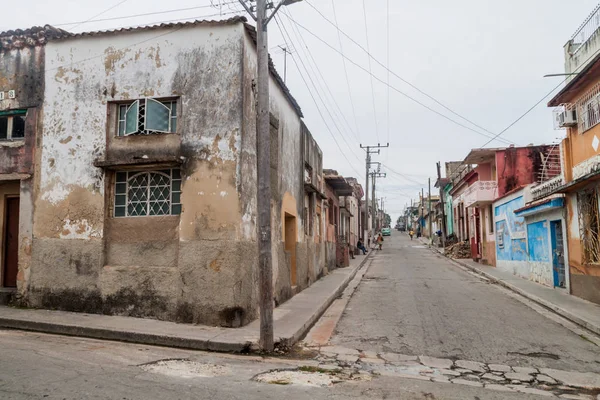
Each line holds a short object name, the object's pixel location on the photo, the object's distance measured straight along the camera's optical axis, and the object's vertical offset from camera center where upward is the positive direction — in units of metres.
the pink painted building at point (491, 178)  22.41 +3.01
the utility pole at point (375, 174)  49.60 +7.08
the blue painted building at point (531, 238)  14.58 +0.00
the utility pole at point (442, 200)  39.28 +3.34
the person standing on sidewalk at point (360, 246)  34.88 -0.50
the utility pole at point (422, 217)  70.62 +3.38
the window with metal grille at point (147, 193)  9.40 +1.02
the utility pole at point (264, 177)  7.26 +1.04
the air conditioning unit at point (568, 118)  12.27 +3.23
